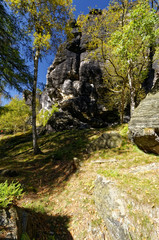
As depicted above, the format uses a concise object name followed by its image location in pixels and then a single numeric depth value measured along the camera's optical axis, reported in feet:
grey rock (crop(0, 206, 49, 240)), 5.97
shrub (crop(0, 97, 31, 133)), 68.80
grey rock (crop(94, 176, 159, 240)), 6.96
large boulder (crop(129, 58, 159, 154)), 15.67
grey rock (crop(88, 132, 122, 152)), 21.93
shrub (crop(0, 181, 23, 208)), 7.17
